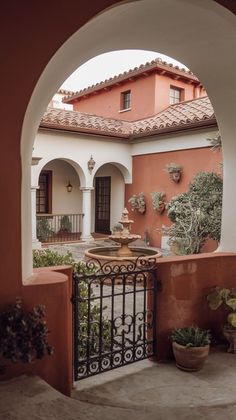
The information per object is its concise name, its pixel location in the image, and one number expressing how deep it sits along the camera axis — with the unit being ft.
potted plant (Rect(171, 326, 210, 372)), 10.71
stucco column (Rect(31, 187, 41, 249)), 36.37
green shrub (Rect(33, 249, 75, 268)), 16.25
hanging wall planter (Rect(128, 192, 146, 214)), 42.47
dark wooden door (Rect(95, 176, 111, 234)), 49.65
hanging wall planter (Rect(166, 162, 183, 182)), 37.37
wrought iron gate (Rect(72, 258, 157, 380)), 10.18
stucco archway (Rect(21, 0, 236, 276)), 8.87
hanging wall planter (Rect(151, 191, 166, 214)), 39.29
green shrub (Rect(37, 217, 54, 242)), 40.34
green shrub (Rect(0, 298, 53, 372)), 7.25
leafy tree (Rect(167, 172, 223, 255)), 27.25
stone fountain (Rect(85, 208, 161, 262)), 27.53
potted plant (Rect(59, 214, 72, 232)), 46.01
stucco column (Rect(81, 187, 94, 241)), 42.70
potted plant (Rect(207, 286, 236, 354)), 12.12
